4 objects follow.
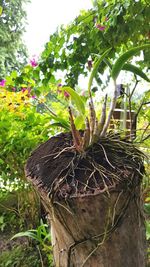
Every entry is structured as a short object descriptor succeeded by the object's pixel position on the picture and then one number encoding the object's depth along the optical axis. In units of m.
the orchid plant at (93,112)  0.70
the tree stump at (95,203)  0.64
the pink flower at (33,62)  1.46
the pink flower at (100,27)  1.28
